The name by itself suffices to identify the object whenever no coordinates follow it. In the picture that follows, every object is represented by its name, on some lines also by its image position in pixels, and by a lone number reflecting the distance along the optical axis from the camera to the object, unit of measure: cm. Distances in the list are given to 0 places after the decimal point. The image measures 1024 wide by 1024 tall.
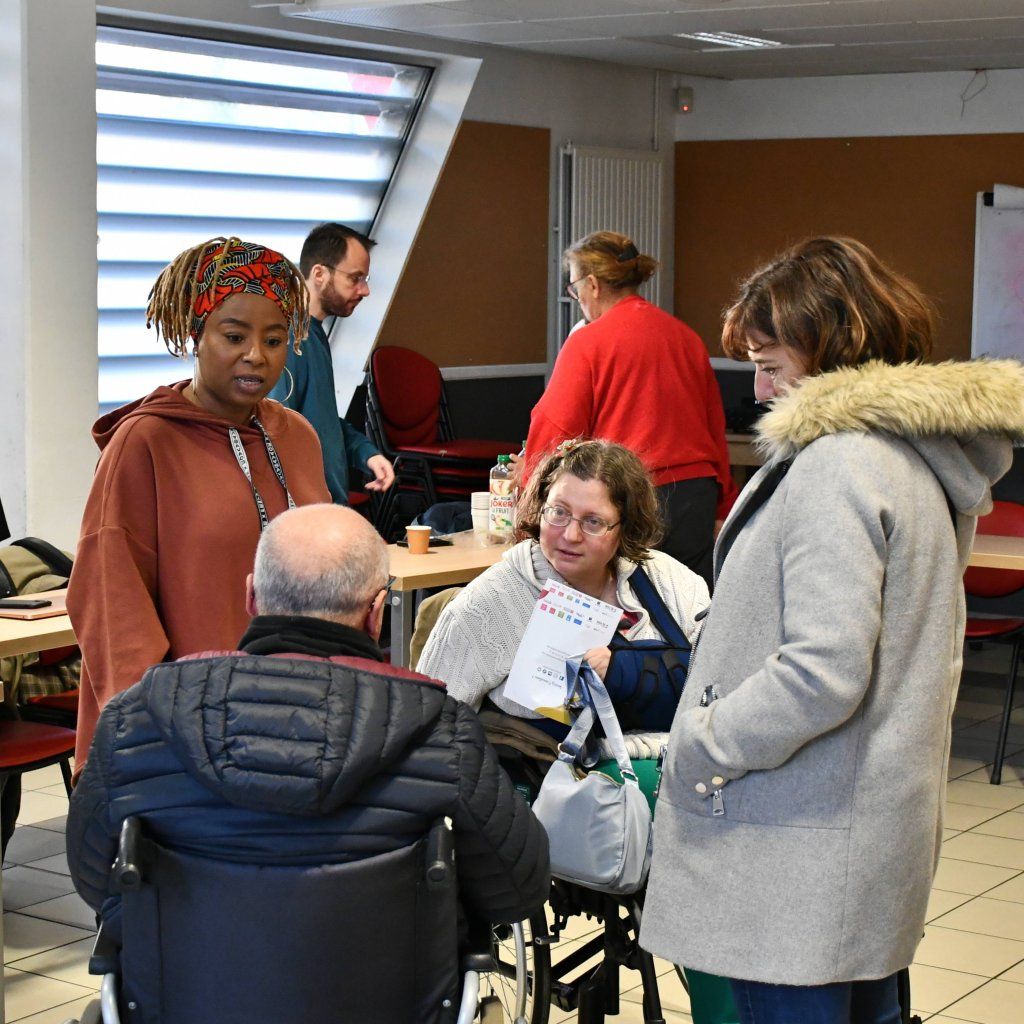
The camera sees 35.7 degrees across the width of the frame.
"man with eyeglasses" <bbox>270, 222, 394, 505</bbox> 422
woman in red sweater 470
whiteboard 865
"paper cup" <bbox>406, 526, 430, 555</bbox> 471
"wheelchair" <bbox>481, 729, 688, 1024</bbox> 276
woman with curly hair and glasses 297
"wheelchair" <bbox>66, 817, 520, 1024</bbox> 186
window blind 693
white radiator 909
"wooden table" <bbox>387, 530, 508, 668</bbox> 429
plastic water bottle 489
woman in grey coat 190
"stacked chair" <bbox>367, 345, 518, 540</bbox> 756
